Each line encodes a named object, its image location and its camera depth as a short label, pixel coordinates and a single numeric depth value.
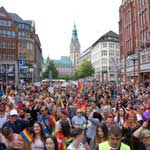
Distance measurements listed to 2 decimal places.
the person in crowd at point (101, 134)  2.75
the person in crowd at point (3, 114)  4.42
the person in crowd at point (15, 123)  3.81
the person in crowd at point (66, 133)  2.78
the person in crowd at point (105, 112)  4.54
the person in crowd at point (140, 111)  4.50
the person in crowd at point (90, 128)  3.93
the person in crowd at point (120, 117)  4.38
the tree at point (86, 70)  61.80
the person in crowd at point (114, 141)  2.14
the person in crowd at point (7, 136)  2.91
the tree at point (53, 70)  52.22
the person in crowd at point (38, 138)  2.85
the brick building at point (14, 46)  37.00
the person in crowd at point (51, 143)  2.41
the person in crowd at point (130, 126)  3.40
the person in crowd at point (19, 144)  2.50
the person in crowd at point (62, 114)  4.59
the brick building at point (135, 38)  25.11
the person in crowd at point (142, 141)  2.53
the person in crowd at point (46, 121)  3.96
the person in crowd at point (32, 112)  4.98
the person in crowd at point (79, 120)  4.35
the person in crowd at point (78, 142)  2.60
